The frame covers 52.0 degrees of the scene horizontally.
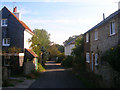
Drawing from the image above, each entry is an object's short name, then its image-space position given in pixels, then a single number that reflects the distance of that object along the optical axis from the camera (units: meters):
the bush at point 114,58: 7.89
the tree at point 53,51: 49.94
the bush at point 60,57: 37.58
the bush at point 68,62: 24.50
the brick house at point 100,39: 9.98
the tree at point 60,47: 65.51
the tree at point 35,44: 20.74
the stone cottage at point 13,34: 17.72
